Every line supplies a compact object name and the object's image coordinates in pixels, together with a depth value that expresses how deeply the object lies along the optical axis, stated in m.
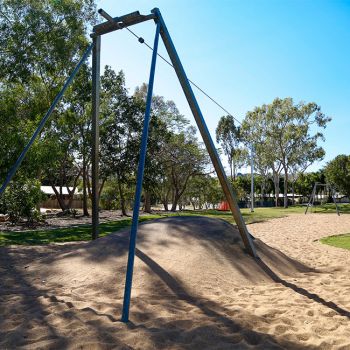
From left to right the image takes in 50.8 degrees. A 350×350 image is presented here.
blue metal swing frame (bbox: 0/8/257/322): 4.59
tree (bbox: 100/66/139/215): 24.83
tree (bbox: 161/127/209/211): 30.72
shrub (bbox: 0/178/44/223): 15.16
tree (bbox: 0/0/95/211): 11.48
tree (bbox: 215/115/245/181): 56.31
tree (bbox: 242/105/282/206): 40.44
